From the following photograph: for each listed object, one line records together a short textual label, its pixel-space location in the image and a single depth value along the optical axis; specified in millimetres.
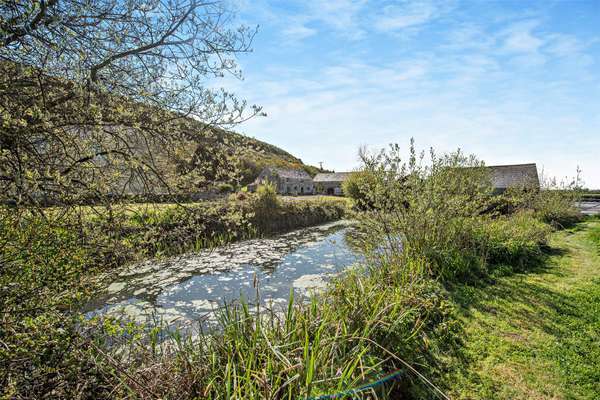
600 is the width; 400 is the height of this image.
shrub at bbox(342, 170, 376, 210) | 27330
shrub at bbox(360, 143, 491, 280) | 6902
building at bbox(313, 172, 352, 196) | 61562
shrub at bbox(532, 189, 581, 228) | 14444
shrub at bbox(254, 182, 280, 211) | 17861
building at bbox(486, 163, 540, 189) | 29284
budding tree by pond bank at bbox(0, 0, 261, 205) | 2986
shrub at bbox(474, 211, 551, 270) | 8188
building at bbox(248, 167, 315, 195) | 49562
